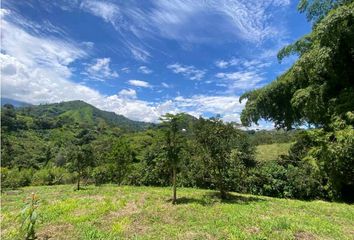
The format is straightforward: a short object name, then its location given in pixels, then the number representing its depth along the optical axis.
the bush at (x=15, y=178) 33.18
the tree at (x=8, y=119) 101.49
